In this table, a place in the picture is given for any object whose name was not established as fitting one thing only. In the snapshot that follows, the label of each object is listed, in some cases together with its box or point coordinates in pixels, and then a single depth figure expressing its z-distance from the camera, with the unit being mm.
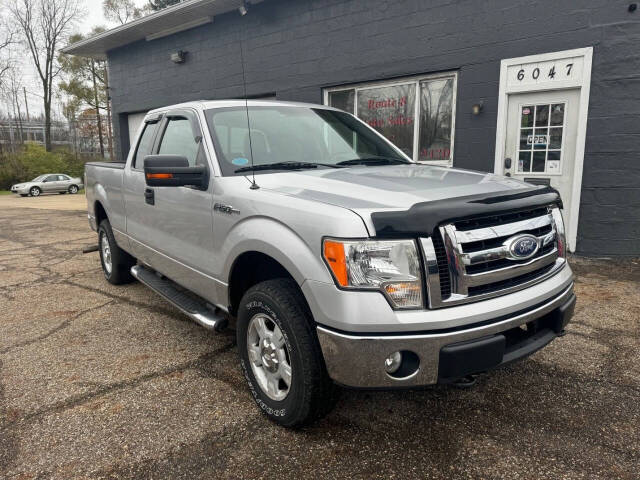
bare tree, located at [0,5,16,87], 36875
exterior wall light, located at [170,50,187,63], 11562
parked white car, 25812
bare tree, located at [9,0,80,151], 37062
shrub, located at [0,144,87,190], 30864
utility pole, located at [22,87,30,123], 46400
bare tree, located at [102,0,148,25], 38188
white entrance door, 6441
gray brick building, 6105
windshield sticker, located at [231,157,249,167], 3072
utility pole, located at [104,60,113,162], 35831
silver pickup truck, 2088
